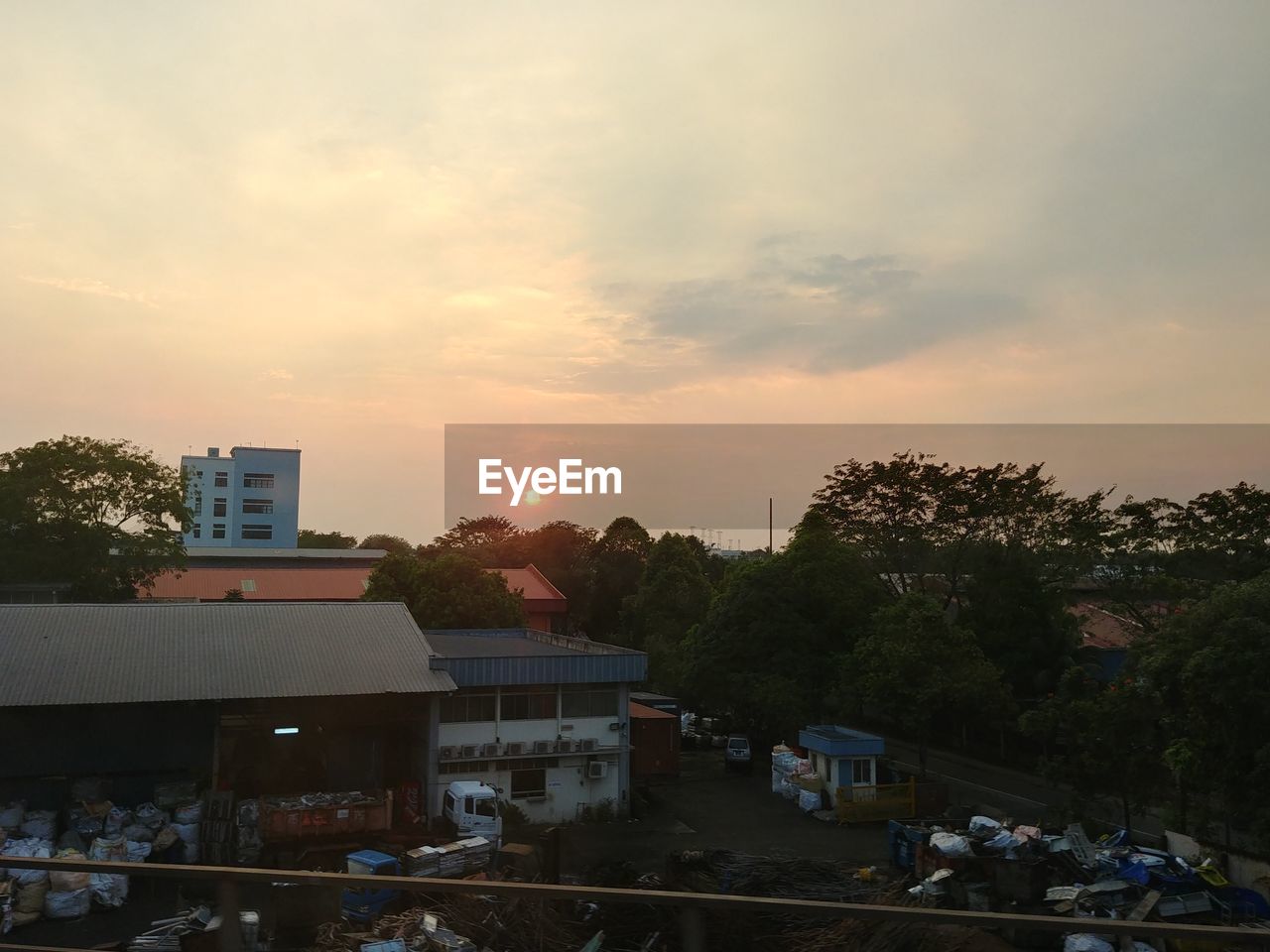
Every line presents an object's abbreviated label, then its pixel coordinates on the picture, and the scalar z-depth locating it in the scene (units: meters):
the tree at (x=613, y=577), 52.06
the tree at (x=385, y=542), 89.33
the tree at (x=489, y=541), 62.34
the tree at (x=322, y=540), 93.42
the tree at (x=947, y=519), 31.08
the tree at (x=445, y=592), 34.44
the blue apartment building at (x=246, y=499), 72.31
